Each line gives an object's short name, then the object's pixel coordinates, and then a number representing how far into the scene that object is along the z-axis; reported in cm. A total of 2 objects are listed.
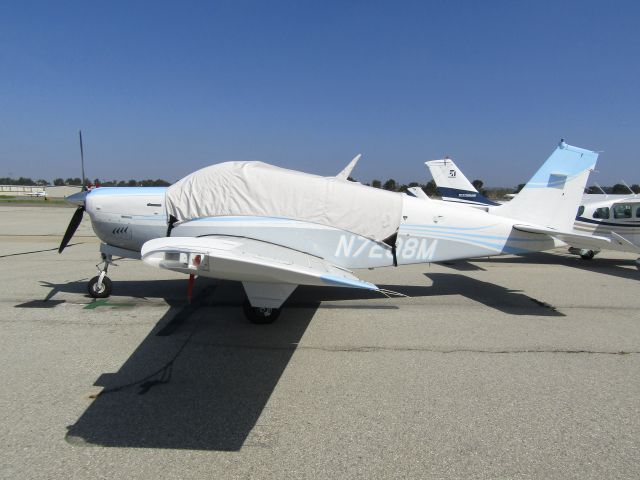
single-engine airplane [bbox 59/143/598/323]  534
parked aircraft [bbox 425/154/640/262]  1081
